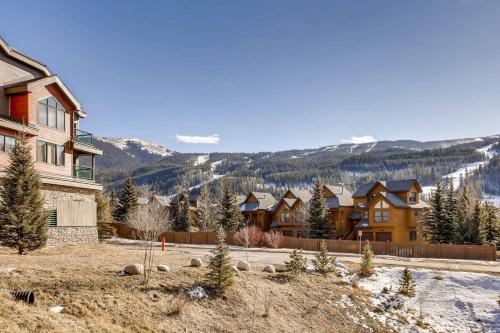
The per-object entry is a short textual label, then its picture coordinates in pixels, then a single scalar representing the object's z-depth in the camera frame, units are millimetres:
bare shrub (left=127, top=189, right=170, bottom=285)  28369
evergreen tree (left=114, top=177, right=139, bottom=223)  62969
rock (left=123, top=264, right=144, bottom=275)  17109
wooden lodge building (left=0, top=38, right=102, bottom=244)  26172
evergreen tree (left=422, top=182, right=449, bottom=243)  43312
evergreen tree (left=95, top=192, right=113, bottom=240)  40344
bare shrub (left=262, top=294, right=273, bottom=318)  16828
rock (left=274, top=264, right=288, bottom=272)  23759
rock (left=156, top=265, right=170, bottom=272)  18844
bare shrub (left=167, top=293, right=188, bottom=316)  14633
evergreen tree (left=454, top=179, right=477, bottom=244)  42156
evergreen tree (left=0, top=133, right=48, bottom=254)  20891
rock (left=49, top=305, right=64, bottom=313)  12336
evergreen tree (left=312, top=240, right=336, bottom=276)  24703
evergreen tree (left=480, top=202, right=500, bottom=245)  42625
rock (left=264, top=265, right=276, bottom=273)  23125
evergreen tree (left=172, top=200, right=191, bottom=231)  66750
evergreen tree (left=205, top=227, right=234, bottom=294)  17422
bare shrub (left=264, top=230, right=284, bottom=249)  44062
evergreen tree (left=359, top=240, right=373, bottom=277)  25620
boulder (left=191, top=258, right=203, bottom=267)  20828
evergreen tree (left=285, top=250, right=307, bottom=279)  22700
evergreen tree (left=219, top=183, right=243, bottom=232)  57219
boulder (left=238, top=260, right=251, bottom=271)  22125
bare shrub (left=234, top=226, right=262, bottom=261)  45062
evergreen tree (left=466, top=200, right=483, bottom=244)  41156
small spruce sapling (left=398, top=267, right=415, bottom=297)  23094
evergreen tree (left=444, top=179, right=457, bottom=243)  43062
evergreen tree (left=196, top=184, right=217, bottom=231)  66875
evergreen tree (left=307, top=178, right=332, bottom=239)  50550
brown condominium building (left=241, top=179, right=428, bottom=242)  50688
